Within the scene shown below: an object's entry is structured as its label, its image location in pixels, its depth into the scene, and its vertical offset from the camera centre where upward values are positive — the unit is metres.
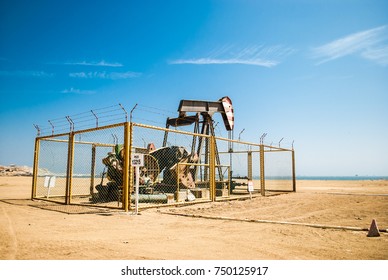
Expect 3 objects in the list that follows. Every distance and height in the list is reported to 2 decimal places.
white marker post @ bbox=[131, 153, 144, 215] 8.19 +0.21
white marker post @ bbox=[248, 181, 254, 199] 12.82 -0.78
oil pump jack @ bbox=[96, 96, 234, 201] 11.76 +0.59
